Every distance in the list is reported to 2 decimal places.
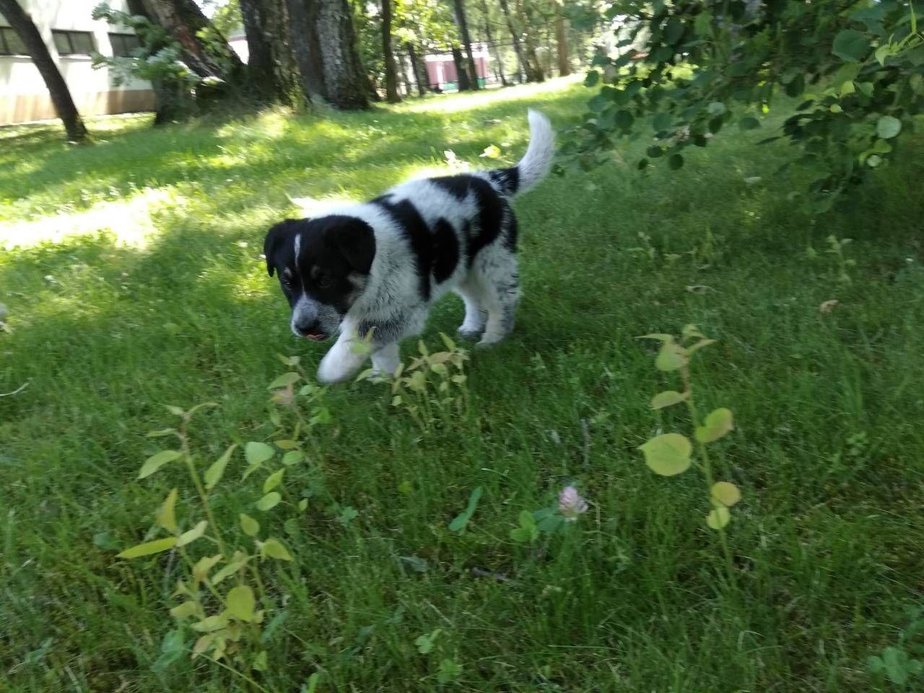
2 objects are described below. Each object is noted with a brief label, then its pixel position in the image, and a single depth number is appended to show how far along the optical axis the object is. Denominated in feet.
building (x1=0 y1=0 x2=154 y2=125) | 76.13
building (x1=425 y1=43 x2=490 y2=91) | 188.14
